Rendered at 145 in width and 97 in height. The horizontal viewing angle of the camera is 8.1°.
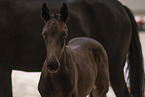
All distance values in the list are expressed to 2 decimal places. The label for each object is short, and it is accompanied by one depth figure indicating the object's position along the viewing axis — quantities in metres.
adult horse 8.48
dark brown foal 7.31
